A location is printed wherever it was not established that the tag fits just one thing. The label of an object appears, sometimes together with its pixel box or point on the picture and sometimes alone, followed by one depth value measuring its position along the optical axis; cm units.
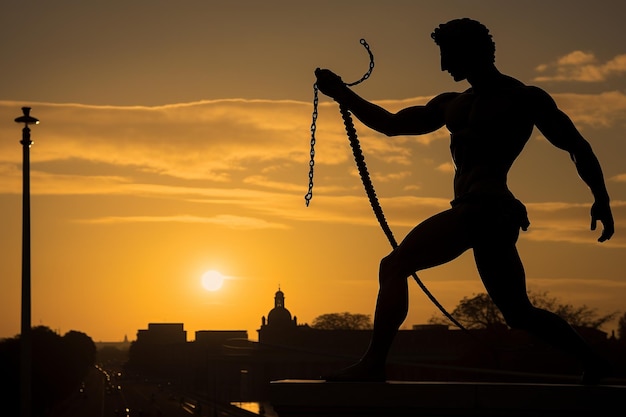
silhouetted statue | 863
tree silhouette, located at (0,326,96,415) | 5862
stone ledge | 802
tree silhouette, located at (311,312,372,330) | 18078
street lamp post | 2508
